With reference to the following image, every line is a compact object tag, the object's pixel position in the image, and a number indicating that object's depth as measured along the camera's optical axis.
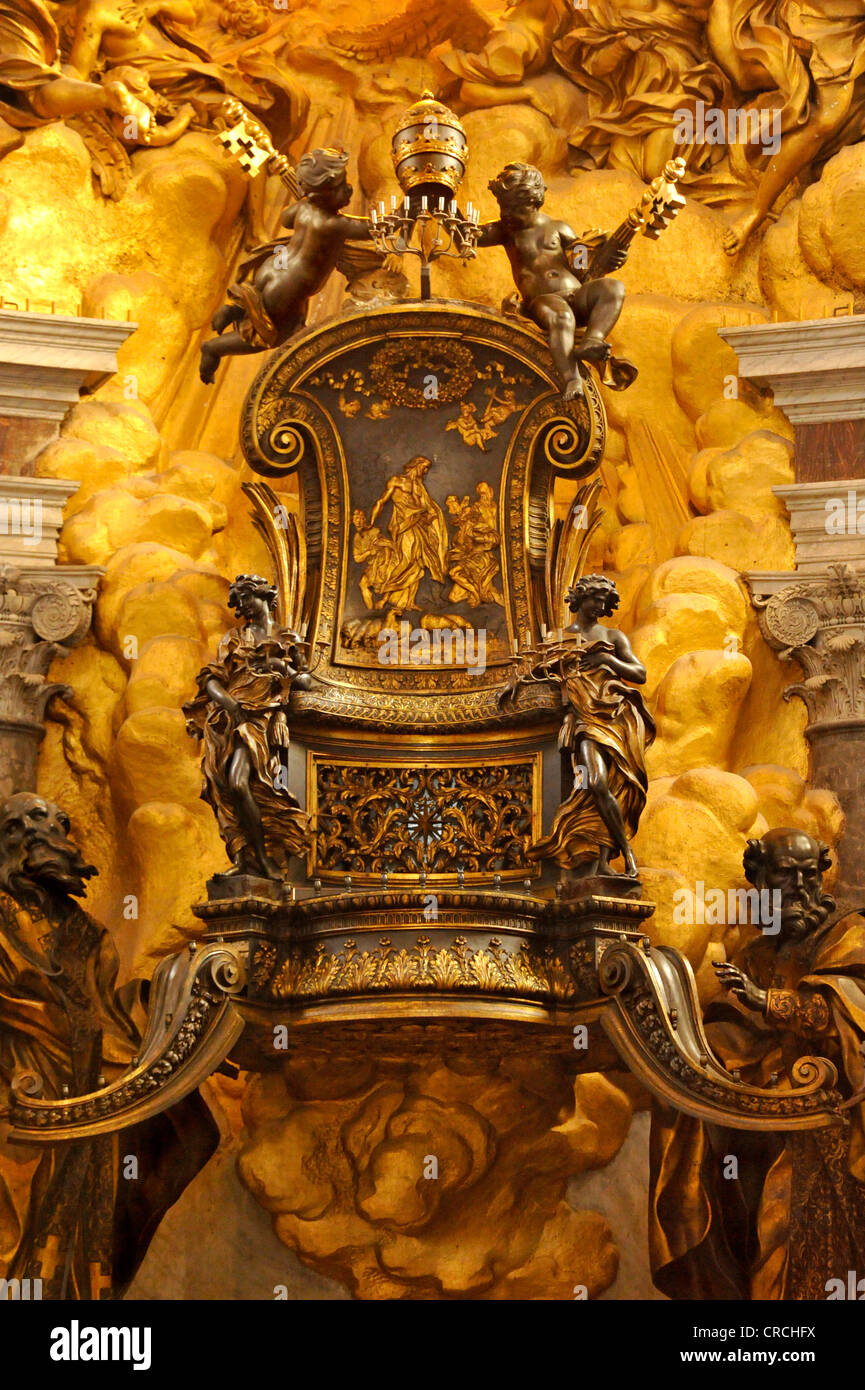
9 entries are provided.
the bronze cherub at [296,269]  12.56
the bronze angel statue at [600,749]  11.02
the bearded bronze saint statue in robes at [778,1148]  10.90
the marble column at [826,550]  12.52
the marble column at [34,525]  12.82
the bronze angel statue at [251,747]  11.08
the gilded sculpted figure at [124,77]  13.89
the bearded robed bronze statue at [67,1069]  11.29
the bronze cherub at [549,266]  12.29
